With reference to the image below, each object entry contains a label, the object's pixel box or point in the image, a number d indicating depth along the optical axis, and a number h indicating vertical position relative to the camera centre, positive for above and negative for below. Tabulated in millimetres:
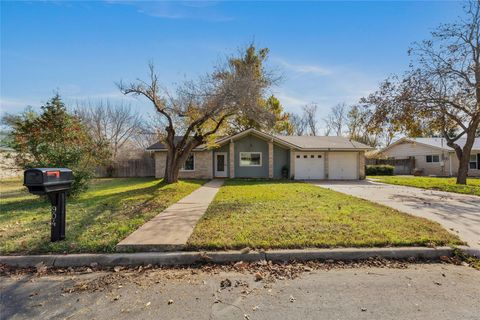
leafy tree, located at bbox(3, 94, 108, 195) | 8211 +806
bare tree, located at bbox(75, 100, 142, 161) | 29603 +5351
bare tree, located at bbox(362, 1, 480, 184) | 12766 +3583
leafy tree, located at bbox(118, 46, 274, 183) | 9750 +2583
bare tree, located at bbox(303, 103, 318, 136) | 42219 +8036
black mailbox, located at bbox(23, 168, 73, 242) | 3744 -360
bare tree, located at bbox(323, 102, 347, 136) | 41303 +7033
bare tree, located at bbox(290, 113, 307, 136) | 42178 +7187
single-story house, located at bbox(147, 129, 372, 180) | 18328 +379
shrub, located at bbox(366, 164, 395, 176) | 24930 -554
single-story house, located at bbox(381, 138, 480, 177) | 23094 +942
